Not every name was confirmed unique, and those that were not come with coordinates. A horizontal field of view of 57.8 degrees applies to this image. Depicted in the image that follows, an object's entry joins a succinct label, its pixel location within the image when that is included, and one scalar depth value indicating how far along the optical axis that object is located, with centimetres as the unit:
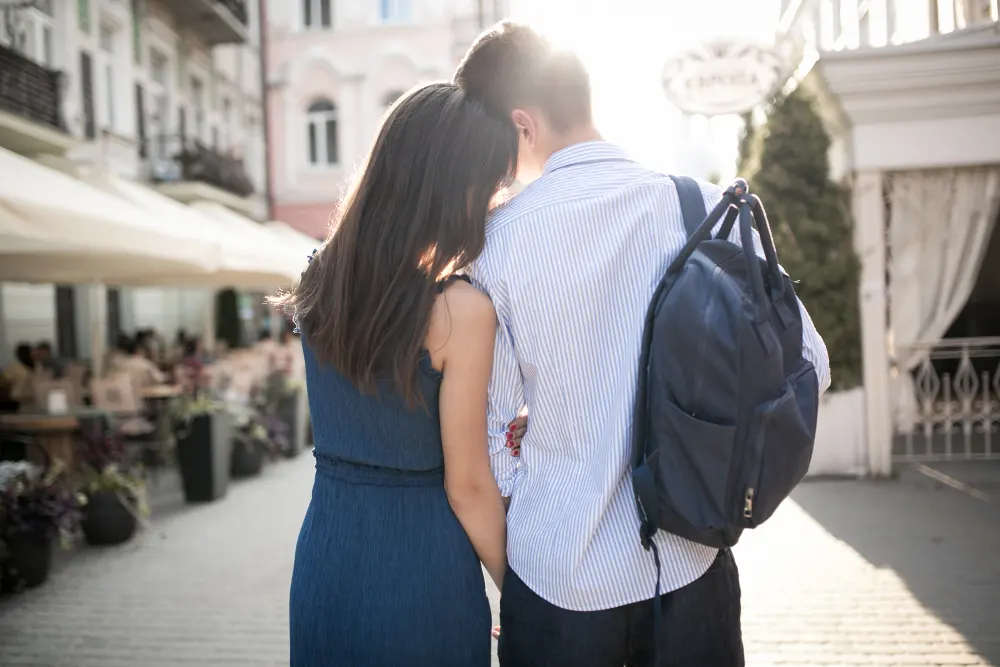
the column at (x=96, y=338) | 955
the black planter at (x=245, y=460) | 875
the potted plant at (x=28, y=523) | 507
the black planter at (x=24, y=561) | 511
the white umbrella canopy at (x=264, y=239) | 966
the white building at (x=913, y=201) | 662
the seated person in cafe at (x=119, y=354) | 1054
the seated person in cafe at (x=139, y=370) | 1036
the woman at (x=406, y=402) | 158
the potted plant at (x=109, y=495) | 617
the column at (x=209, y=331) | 1335
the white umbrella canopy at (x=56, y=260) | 482
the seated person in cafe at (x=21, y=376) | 951
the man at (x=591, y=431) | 155
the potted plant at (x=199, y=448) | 765
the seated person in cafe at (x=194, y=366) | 812
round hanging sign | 747
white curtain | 720
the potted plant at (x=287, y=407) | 991
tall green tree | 719
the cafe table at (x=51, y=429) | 739
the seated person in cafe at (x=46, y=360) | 1066
